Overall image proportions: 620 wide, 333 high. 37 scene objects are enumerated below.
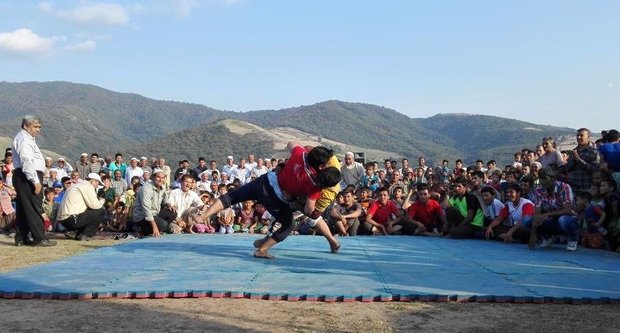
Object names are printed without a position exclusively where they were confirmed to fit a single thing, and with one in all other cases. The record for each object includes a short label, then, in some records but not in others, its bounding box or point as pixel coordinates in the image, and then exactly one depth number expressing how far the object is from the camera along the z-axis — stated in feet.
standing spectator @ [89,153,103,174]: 46.24
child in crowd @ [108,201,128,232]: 37.35
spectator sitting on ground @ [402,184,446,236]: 36.19
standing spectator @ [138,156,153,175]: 48.54
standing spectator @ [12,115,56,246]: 26.45
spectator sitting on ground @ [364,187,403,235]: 36.65
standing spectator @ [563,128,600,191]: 32.19
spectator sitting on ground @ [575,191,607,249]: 28.02
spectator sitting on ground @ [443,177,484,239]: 33.19
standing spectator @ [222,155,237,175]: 50.51
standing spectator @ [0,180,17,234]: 35.29
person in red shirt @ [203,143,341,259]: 21.42
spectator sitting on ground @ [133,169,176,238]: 33.60
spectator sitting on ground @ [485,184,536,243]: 30.32
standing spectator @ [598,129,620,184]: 29.53
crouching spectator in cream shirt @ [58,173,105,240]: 31.27
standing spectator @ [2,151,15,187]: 40.68
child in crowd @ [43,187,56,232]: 36.47
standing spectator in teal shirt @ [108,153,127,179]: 47.24
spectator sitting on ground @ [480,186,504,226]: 32.81
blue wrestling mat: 16.17
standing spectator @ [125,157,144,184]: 46.17
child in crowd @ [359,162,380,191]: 44.16
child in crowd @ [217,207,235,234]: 37.70
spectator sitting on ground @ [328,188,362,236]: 34.78
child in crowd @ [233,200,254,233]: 39.04
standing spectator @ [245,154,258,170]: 50.68
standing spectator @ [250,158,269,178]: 49.48
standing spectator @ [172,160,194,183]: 46.39
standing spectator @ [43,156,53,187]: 45.06
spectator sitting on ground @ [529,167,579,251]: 27.09
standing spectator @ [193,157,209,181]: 48.44
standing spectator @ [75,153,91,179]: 45.85
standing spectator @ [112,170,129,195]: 42.48
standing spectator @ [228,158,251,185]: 49.42
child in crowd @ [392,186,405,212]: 38.81
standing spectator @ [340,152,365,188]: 43.70
